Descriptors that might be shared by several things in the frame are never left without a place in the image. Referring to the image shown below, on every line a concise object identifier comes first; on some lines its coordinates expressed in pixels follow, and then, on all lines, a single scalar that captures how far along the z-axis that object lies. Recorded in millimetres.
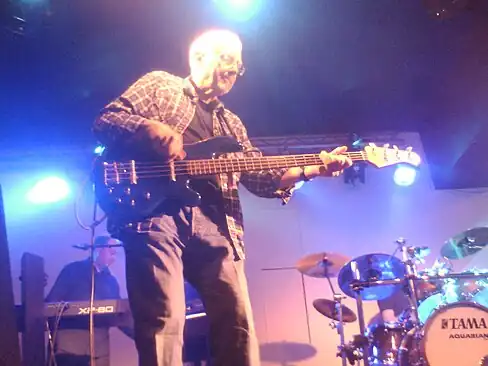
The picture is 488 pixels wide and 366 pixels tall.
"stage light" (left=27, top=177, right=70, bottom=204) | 6586
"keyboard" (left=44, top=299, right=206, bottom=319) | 4055
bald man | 2133
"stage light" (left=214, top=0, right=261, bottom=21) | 5020
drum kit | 4145
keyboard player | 4605
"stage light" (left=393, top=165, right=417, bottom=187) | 7152
